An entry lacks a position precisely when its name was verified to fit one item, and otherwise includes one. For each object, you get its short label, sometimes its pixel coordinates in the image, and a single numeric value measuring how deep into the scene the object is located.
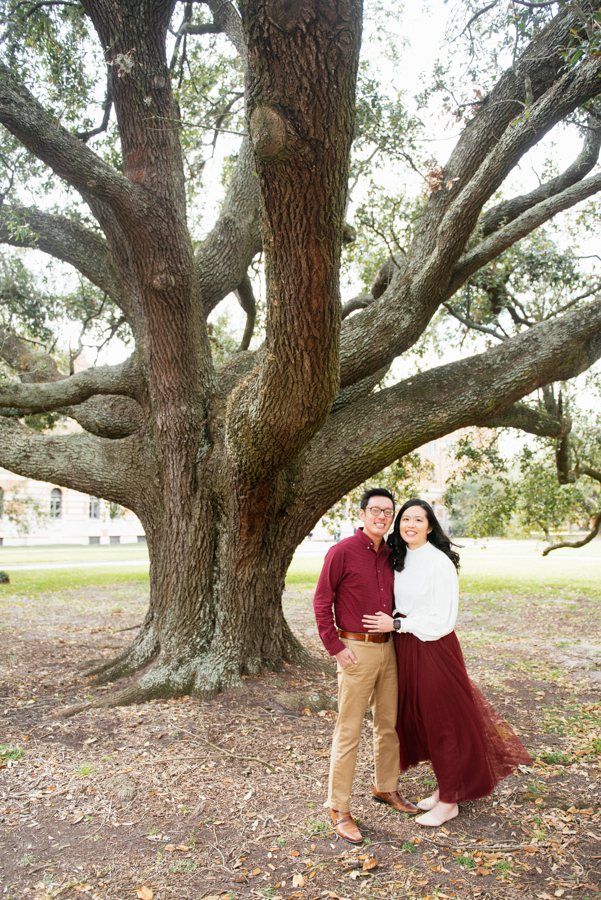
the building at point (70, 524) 34.06
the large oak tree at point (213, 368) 5.18
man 3.30
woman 3.45
